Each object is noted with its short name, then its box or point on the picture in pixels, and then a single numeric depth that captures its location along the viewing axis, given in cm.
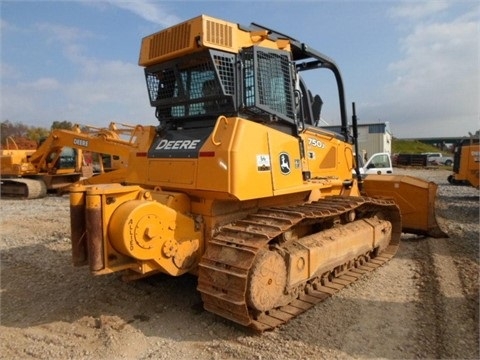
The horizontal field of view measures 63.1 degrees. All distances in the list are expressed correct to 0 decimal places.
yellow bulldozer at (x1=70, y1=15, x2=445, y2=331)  366
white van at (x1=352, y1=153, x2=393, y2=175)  1450
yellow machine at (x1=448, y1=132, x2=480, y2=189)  1339
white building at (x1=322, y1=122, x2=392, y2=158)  3136
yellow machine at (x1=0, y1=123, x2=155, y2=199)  1281
